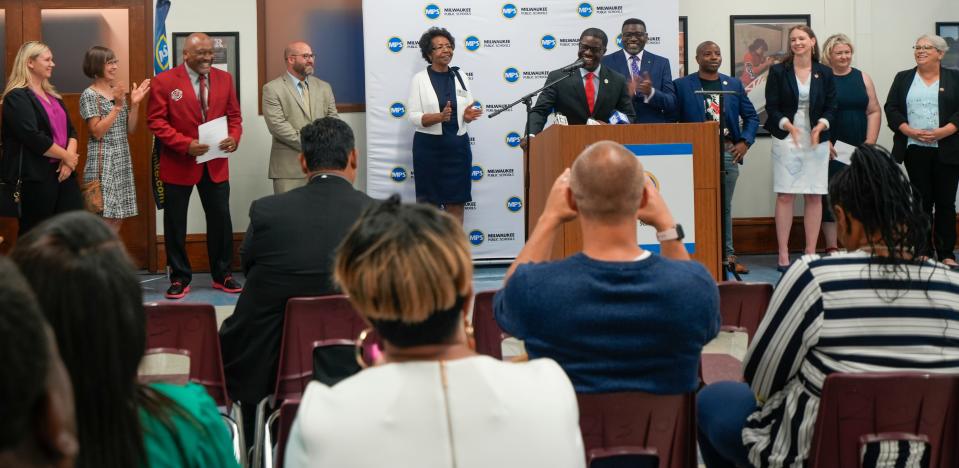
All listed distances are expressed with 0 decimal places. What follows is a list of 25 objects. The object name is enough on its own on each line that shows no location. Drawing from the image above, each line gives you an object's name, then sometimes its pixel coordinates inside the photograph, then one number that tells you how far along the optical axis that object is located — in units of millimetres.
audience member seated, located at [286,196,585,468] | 1413
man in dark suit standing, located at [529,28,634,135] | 6477
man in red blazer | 6980
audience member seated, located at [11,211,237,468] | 1236
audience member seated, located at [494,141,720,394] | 2049
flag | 6895
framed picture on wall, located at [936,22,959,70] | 8891
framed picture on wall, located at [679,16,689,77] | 8672
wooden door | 7895
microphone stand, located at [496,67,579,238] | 5565
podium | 4875
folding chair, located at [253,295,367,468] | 2908
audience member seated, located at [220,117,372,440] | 3080
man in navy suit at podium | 7160
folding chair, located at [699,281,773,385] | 3002
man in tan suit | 7586
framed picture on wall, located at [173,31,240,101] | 8141
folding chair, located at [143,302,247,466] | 2809
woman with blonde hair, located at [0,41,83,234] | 6363
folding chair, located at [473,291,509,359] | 3033
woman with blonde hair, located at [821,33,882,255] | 7961
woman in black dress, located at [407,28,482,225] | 7684
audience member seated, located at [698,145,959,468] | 2184
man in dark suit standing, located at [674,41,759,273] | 7426
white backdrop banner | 8023
